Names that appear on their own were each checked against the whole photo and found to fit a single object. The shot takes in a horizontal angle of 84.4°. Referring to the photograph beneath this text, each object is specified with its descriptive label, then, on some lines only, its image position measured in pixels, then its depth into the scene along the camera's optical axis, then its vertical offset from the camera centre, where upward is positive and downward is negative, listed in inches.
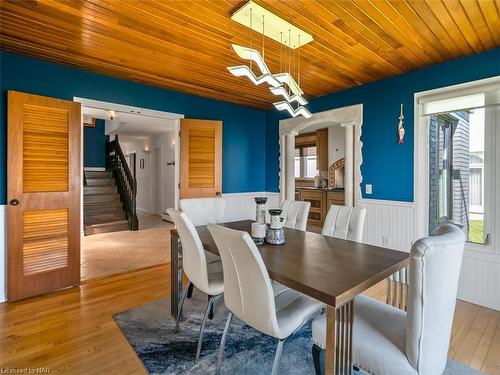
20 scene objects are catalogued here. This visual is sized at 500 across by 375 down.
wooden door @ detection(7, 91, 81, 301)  103.3 -3.3
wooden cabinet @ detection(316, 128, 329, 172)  276.2 +38.0
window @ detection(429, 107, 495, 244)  106.1 +7.2
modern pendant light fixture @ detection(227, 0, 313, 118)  73.1 +49.3
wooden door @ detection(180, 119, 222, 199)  154.8 +16.1
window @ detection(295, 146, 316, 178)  303.6 +27.9
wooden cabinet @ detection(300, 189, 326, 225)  249.4 -15.8
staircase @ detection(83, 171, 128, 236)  230.4 -17.8
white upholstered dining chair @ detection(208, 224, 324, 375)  52.9 -22.7
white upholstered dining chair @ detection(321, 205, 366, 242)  92.0 -12.4
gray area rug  68.9 -45.0
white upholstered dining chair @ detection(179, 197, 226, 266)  113.1 -9.8
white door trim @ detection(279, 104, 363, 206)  144.7 +26.7
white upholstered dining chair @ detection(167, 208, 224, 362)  73.7 -21.7
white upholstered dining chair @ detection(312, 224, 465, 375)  42.3 -22.4
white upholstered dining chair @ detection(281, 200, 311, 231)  109.7 -11.3
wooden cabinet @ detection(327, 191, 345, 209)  230.2 -9.0
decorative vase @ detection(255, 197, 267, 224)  89.2 -8.1
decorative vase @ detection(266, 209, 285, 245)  79.5 -12.8
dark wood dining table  47.5 -17.4
